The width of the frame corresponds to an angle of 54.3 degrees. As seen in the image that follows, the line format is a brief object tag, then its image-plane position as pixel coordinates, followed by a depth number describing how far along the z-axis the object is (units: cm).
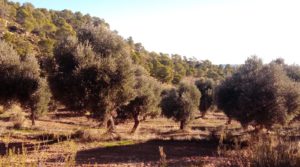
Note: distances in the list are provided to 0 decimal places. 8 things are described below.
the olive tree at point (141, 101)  2609
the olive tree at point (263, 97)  1834
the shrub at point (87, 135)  1741
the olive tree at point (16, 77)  2025
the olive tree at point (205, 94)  4766
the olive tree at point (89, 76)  1670
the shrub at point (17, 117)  2469
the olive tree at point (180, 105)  3206
